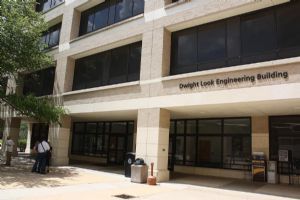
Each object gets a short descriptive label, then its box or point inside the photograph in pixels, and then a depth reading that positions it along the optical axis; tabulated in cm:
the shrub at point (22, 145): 3459
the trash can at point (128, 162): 1643
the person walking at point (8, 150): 1894
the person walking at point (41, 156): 1647
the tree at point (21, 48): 1803
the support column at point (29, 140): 3256
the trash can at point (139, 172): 1478
